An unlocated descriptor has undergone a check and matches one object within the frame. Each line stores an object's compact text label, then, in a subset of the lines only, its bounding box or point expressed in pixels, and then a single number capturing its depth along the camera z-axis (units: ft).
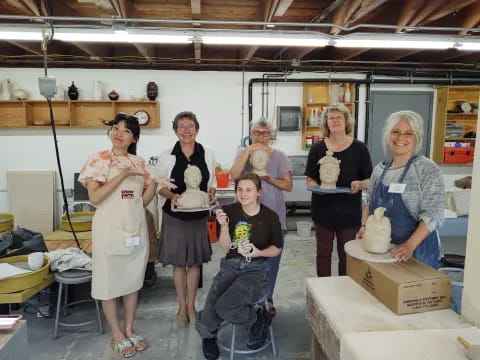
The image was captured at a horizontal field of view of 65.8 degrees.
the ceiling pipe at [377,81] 17.97
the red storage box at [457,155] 18.54
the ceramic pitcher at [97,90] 16.80
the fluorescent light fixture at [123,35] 9.66
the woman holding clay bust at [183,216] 8.14
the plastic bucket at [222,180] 16.22
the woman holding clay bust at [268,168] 8.44
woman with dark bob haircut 7.18
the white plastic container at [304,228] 16.92
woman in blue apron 5.88
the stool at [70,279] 8.26
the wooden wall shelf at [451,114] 18.48
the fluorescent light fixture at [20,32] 9.33
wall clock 17.28
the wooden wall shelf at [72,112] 16.72
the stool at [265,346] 7.68
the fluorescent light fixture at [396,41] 10.44
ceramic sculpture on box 5.86
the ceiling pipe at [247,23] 8.97
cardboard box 4.92
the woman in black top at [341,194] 8.09
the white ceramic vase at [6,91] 16.48
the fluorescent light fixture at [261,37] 9.94
